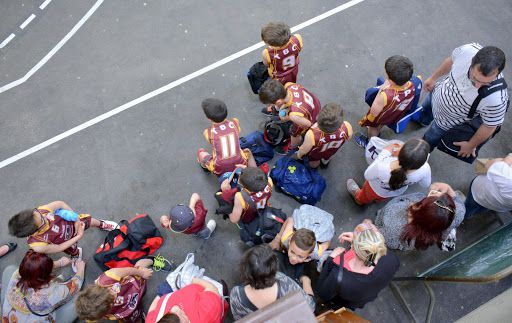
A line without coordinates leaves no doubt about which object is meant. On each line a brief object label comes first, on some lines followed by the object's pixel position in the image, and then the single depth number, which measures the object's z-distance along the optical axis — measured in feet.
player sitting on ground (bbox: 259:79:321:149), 12.34
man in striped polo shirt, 9.72
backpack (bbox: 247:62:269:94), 15.35
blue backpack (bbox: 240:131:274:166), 14.34
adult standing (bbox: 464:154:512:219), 10.25
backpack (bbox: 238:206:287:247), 11.75
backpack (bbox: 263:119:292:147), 14.29
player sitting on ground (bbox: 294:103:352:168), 11.36
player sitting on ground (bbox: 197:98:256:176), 12.51
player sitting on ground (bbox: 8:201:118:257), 10.59
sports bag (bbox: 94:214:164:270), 12.19
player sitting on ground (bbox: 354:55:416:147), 11.60
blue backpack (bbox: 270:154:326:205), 13.14
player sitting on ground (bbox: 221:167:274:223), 10.82
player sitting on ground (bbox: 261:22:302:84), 13.37
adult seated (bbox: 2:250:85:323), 10.35
